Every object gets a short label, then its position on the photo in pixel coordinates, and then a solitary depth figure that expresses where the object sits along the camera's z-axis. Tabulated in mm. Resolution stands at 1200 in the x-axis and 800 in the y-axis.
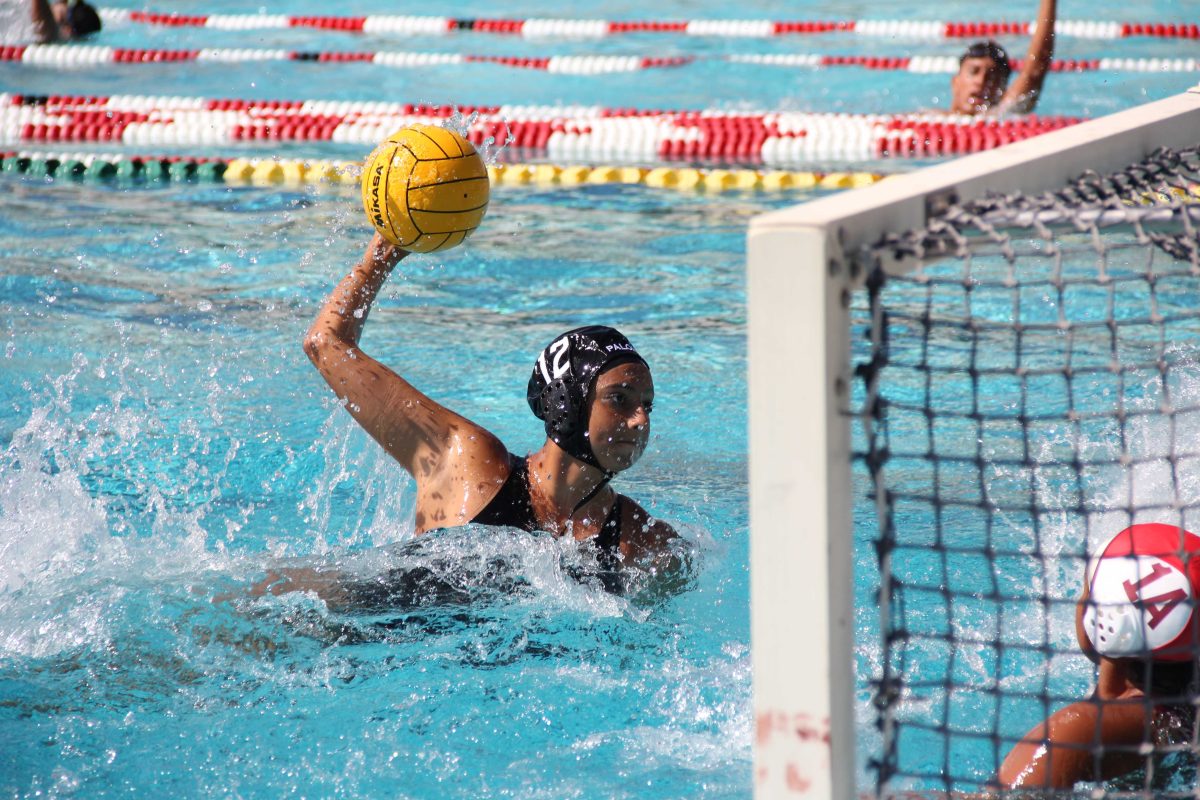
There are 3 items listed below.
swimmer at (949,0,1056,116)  14125
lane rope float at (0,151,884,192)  13203
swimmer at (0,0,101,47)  19266
